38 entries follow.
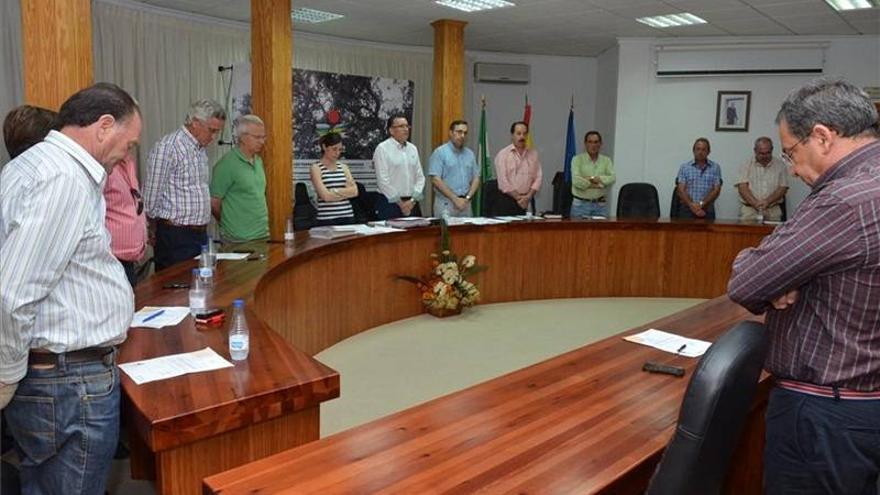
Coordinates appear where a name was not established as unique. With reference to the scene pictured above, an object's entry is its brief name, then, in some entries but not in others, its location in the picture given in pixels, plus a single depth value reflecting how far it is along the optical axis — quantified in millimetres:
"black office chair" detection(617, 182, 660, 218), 6824
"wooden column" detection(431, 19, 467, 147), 7027
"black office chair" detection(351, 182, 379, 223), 6272
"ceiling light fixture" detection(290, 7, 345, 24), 6651
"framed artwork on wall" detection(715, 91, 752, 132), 7906
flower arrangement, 5059
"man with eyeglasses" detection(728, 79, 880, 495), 1392
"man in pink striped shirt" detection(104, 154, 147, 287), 2838
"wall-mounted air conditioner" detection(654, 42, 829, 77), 7555
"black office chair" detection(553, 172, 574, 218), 8453
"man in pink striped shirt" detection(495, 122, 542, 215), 6281
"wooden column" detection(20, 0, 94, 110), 2857
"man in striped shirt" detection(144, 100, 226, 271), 3695
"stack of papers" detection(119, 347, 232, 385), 1833
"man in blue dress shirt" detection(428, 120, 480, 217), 5887
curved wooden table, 1382
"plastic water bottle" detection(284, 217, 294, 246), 4188
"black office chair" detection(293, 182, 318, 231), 5629
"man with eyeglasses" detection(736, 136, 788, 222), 6754
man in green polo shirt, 4133
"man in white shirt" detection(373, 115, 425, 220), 5551
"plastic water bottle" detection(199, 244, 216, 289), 3025
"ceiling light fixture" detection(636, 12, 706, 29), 6838
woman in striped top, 4715
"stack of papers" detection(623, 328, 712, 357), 2238
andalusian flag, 7732
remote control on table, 2010
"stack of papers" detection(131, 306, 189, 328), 2322
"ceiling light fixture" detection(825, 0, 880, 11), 6000
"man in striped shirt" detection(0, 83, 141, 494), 1477
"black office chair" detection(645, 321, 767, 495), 1231
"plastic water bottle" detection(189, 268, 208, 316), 2459
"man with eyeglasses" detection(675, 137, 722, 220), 6918
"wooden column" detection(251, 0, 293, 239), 4930
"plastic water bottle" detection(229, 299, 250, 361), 1971
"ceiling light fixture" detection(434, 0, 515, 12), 6227
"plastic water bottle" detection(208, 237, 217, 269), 3260
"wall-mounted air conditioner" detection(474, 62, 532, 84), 9016
